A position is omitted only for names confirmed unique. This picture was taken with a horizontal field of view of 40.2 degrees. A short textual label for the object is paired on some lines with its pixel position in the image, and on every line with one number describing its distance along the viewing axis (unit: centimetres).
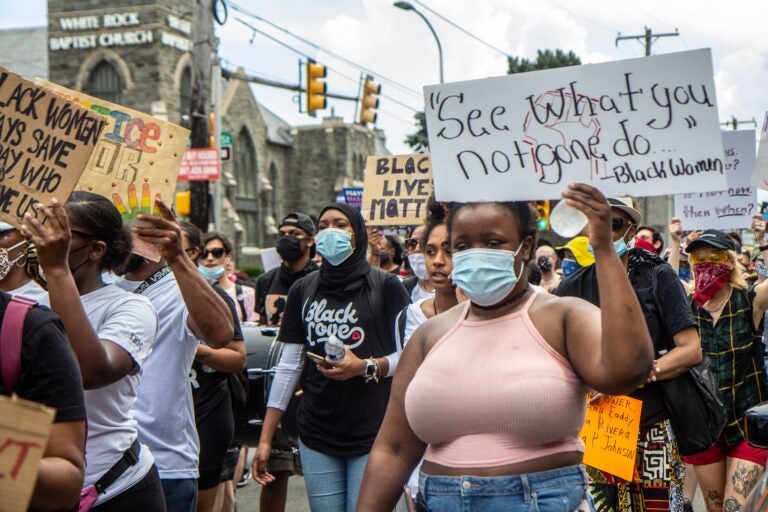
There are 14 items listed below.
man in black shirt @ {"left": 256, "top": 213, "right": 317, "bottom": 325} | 830
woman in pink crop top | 291
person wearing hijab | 534
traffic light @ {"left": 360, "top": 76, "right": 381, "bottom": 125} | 2364
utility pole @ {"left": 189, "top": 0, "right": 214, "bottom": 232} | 1540
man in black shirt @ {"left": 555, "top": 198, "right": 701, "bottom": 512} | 475
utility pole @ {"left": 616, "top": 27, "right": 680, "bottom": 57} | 4509
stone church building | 4375
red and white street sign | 1633
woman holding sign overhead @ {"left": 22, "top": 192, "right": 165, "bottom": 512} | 356
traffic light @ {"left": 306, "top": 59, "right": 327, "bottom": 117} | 2186
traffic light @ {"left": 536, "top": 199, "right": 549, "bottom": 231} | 2444
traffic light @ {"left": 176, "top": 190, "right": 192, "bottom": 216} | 2173
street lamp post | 2671
